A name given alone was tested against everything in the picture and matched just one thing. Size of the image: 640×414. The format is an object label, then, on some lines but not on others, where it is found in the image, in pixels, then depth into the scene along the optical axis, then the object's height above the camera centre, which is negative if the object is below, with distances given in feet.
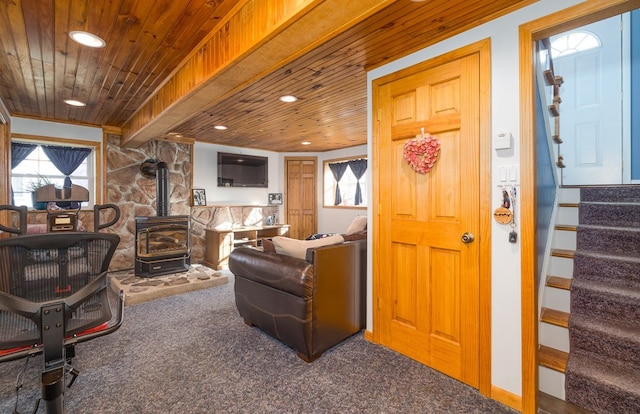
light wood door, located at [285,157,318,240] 22.11 +0.54
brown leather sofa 7.21 -2.39
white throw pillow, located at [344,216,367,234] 11.36 -0.88
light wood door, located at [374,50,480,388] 6.32 -0.46
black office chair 4.34 -1.40
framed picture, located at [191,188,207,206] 17.90 +0.45
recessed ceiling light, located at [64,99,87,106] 11.28 +3.99
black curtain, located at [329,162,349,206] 20.99 +2.22
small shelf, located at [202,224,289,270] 16.94 -2.19
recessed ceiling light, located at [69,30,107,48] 6.69 +3.85
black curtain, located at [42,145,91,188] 14.32 +2.39
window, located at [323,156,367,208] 20.07 +1.45
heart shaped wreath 6.84 +1.18
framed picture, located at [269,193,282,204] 21.50 +0.40
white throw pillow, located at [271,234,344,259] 7.88 -1.11
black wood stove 14.10 -1.74
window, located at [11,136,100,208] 13.60 +1.74
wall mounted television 19.19 +2.26
